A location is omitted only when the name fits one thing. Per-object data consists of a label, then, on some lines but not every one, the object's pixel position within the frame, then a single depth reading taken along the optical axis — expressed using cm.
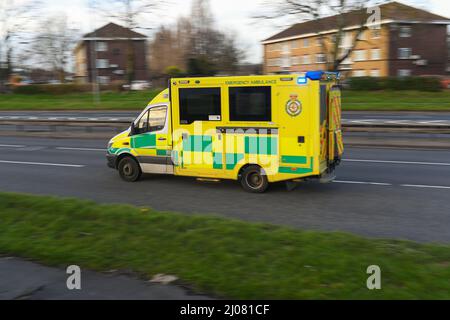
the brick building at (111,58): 8294
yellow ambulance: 982
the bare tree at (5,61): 5560
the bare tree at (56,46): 6531
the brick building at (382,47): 3466
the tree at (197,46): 5399
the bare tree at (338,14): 3409
